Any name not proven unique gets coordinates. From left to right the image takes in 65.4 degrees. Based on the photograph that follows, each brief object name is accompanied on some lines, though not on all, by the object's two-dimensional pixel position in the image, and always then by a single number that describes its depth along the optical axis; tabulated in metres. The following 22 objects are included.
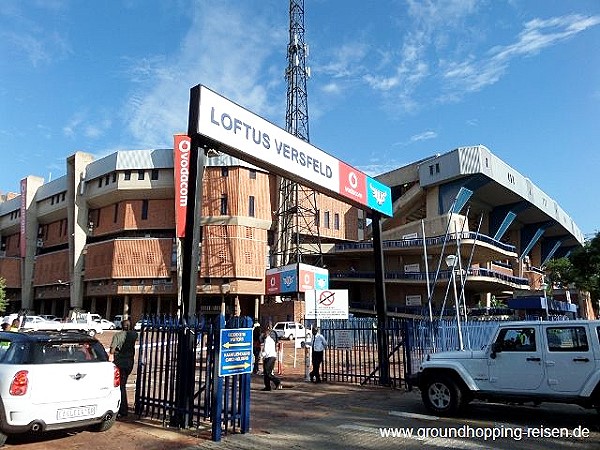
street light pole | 20.66
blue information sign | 6.93
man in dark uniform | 8.54
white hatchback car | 5.93
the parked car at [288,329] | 36.09
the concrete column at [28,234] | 69.81
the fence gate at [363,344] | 12.62
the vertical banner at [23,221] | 69.62
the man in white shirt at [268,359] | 11.95
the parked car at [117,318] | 51.75
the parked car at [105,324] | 42.53
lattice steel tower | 52.94
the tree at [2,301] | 51.94
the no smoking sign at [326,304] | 14.67
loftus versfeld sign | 8.72
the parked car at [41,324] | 31.42
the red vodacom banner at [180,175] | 48.62
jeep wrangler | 7.48
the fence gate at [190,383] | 7.11
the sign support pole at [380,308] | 12.80
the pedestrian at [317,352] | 13.52
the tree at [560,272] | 39.19
